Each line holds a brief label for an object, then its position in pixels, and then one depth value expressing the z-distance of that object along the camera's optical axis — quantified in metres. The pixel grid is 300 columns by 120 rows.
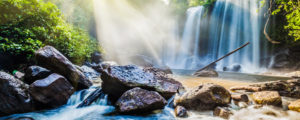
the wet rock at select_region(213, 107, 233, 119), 2.69
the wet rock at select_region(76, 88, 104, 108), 3.60
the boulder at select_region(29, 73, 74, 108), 2.98
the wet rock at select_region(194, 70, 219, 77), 9.14
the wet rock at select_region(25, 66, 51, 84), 3.46
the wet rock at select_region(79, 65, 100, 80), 6.93
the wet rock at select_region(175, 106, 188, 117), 2.85
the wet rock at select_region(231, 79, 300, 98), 3.81
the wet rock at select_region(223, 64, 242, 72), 14.97
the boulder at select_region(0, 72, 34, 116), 2.61
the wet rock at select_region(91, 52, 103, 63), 10.97
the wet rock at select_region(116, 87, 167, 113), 2.85
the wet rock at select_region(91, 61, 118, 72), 8.52
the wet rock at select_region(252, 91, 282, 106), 3.12
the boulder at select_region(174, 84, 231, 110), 3.07
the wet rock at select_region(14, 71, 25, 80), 3.54
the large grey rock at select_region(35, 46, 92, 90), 3.81
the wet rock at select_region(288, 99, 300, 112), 2.84
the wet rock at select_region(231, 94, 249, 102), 3.44
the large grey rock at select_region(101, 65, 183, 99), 3.64
